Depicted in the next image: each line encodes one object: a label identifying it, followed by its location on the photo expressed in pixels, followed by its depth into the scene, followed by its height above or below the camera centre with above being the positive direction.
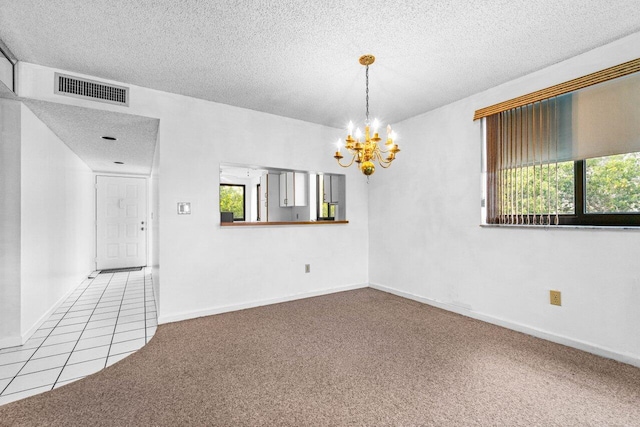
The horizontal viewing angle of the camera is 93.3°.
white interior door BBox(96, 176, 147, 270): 6.21 -0.13
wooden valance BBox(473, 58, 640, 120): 2.15 +1.02
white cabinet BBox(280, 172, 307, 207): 5.14 +0.45
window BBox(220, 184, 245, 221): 7.63 +0.41
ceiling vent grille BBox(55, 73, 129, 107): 2.63 +1.15
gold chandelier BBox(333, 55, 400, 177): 2.40 +0.54
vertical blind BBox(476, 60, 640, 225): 2.23 +0.61
